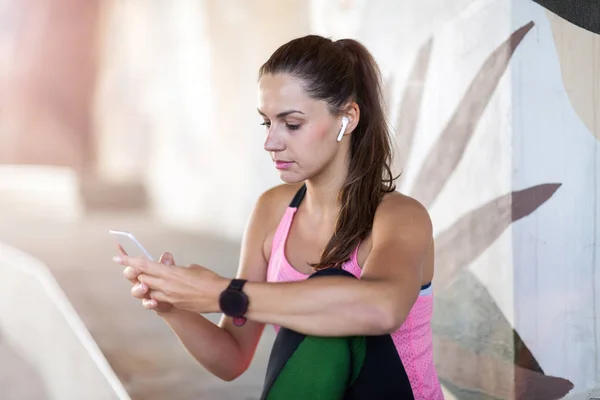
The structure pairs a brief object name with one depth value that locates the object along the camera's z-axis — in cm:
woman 190
